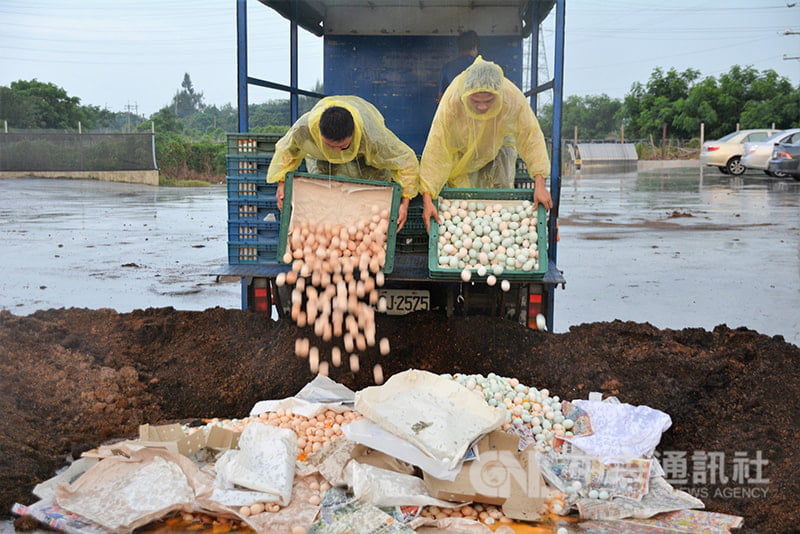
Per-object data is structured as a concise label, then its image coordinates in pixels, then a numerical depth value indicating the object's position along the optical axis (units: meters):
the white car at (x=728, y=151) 23.59
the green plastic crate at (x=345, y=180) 4.79
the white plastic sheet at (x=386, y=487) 3.33
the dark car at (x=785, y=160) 20.27
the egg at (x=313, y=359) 4.98
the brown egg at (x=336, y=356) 5.03
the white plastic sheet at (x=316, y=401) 4.46
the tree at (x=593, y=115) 42.06
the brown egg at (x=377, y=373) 4.73
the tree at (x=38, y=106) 28.88
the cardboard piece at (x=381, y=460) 3.58
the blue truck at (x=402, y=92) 5.29
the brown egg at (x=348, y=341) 4.80
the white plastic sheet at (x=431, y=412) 3.59
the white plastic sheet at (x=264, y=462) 3.44
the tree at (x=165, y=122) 33.66
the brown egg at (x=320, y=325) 4.76
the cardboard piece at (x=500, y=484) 3.38
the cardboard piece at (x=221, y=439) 3.89
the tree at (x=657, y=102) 35.38
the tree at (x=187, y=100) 54.34
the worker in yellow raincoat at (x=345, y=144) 4.66
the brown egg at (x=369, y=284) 4.70
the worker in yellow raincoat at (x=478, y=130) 4.92
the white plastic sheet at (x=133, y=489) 3.25
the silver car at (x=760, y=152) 20.64
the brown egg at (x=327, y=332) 4.79
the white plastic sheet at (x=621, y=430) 3.87
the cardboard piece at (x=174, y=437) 3.81
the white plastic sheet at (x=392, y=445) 3.43
